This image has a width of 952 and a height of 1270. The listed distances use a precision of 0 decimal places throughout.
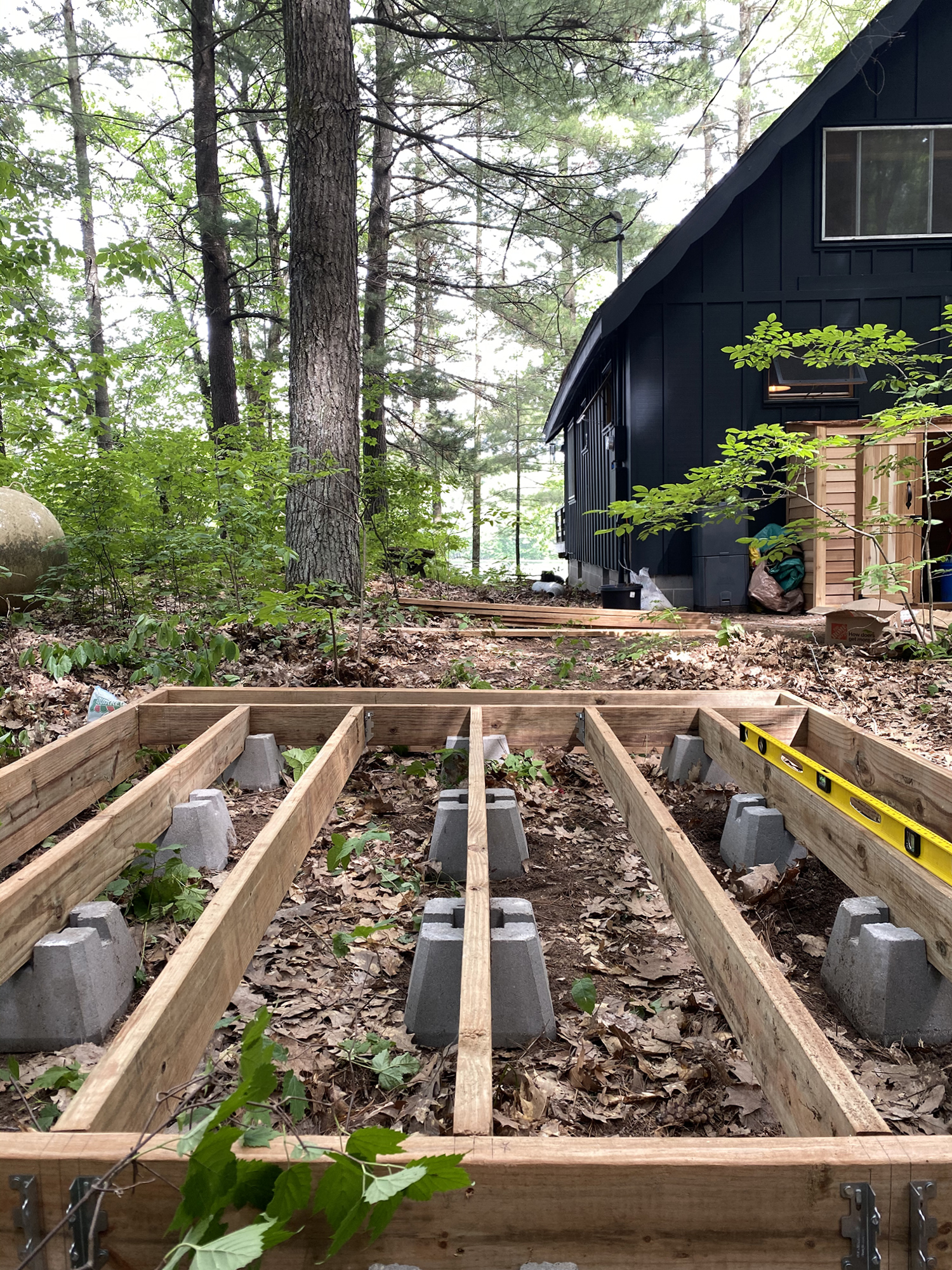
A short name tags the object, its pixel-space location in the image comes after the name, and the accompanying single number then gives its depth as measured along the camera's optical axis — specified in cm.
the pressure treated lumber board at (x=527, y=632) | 734
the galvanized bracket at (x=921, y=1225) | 124
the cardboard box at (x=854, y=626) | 696
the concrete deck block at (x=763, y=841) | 314
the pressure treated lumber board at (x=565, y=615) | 812
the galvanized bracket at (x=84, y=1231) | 125
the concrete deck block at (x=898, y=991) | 219
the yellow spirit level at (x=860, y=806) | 226
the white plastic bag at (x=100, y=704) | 458
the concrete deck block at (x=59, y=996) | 223
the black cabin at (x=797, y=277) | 1076
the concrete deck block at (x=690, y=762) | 412
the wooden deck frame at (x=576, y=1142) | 124
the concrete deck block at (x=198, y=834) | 321
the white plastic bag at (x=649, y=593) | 1080
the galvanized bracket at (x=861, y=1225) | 124
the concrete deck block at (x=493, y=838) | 321
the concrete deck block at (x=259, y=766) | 412
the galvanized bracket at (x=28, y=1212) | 126
